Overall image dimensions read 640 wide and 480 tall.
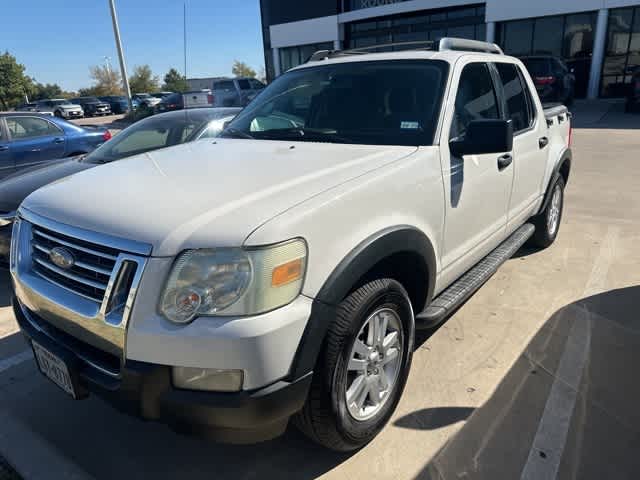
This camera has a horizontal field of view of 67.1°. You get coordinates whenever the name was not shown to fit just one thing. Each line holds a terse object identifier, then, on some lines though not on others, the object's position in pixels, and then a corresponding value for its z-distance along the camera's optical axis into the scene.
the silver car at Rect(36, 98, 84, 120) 33.88
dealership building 20.06
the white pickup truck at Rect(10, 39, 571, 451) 1.75
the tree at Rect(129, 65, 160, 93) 58.53
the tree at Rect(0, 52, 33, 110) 45.72
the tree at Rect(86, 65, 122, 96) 65.81
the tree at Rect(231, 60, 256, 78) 70.25
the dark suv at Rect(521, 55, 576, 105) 15.59
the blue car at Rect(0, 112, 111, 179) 7.14
